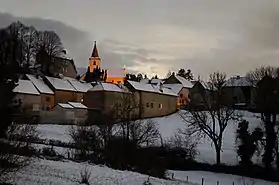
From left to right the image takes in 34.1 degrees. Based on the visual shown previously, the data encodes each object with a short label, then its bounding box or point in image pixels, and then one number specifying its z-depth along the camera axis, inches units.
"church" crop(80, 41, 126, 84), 5032.0
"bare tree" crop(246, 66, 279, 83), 3200.1
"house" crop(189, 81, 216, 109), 2653.8
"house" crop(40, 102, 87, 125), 3176.7
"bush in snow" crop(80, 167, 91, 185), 1043.2
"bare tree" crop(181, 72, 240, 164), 2446.5
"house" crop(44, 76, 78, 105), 3688.5
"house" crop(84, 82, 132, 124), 3536.7
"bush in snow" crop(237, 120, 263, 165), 2212.1
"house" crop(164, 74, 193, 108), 4392.2
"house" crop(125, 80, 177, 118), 3750.0
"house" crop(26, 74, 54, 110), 3543.3
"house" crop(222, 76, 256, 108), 4045.3
